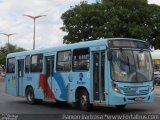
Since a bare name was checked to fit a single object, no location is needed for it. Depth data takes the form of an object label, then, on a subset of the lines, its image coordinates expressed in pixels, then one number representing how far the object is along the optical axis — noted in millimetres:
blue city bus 17172
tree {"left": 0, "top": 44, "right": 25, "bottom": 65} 103612
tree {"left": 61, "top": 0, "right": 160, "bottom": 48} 41062
